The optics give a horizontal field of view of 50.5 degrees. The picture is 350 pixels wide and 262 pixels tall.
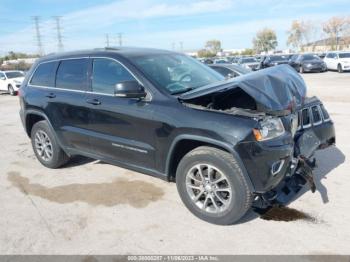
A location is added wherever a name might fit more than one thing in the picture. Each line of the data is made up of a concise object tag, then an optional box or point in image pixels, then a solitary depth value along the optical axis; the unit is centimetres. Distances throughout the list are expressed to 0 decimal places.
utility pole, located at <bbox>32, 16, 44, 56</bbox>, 6639
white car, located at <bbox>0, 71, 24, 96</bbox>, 2248
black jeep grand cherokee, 361
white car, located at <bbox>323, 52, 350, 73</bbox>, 2656
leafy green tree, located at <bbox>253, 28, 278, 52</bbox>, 10088
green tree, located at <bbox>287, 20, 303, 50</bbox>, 8694
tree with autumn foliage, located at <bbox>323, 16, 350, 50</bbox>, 7600
